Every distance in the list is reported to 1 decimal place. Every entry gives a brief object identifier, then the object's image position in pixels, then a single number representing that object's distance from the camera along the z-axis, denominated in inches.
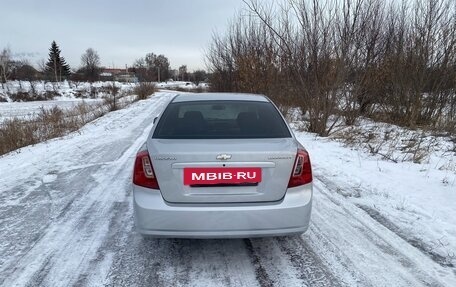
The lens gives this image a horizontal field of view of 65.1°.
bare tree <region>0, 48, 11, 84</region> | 2251.5
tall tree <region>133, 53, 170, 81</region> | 3908.5
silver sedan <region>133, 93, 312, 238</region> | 119.0
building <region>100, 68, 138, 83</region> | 4229.8
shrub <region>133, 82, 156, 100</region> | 1320.1
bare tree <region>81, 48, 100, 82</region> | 3652.1
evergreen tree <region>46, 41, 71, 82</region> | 3282.0
